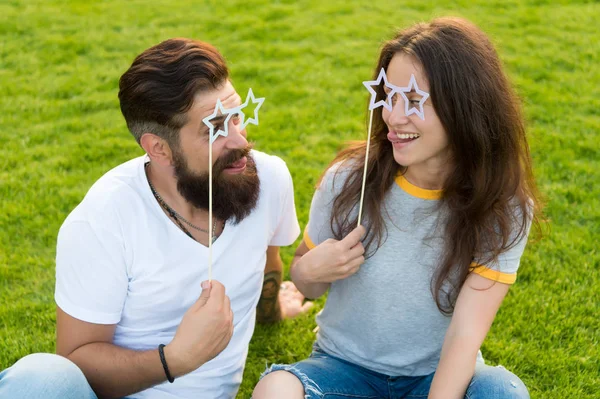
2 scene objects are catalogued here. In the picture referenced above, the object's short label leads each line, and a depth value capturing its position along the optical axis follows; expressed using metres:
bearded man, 2.33
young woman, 2.31
